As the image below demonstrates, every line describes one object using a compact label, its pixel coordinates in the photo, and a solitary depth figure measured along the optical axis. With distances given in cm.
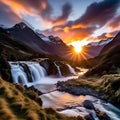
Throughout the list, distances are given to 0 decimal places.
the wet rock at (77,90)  2765
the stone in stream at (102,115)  1755
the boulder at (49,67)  5059
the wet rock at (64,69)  5335
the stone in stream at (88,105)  1931
